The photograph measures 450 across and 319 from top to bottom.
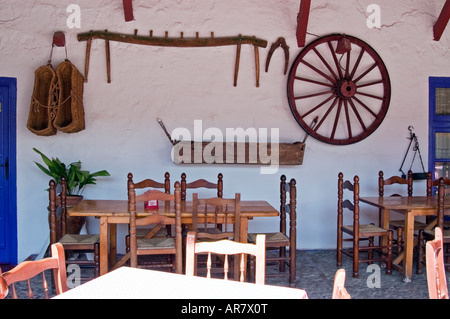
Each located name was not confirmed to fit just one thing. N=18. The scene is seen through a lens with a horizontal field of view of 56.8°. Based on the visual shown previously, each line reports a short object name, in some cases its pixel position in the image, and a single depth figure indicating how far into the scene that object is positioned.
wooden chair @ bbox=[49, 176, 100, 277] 3.39
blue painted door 4.57
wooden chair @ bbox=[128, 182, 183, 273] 3.12
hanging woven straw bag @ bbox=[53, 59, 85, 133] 4.36
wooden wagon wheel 4.95
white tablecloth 1.51
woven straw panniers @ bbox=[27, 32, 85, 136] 4.35
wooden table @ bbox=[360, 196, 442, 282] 3.84
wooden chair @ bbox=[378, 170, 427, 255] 4.55
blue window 5.16
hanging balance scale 5.11
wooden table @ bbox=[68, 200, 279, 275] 3.33
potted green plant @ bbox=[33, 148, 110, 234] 4.21
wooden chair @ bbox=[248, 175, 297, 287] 3.61
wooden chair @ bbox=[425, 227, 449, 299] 1.57
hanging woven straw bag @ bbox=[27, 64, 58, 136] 4.34
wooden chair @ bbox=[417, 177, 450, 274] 3.85
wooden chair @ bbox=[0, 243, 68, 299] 1.41
